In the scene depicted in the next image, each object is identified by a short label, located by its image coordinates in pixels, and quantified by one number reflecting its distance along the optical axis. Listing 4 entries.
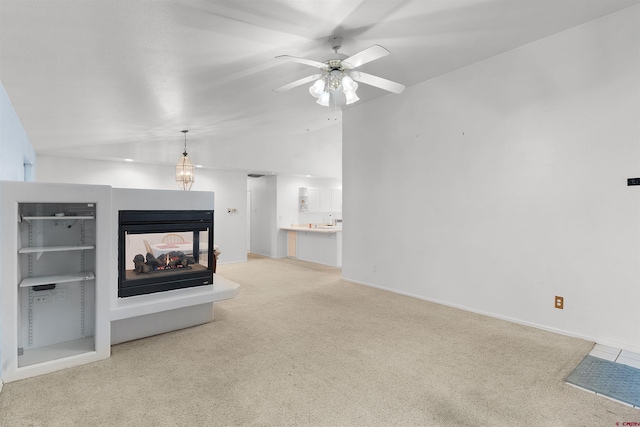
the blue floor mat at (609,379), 2.22
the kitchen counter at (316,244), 7.38
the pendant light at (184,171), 5.98
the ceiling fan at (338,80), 2.73
